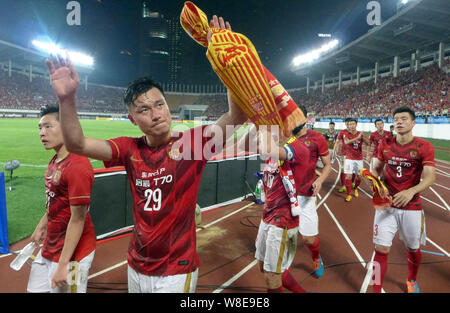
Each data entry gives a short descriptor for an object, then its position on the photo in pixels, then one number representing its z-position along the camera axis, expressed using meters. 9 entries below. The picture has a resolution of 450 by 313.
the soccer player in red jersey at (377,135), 8.43
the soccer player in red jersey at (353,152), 8.53
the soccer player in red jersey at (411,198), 3.44
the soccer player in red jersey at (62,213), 1.96
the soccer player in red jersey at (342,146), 8.82
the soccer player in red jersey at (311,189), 4.07
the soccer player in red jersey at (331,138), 11.85
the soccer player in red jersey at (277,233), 2.93
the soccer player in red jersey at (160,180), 1.55
